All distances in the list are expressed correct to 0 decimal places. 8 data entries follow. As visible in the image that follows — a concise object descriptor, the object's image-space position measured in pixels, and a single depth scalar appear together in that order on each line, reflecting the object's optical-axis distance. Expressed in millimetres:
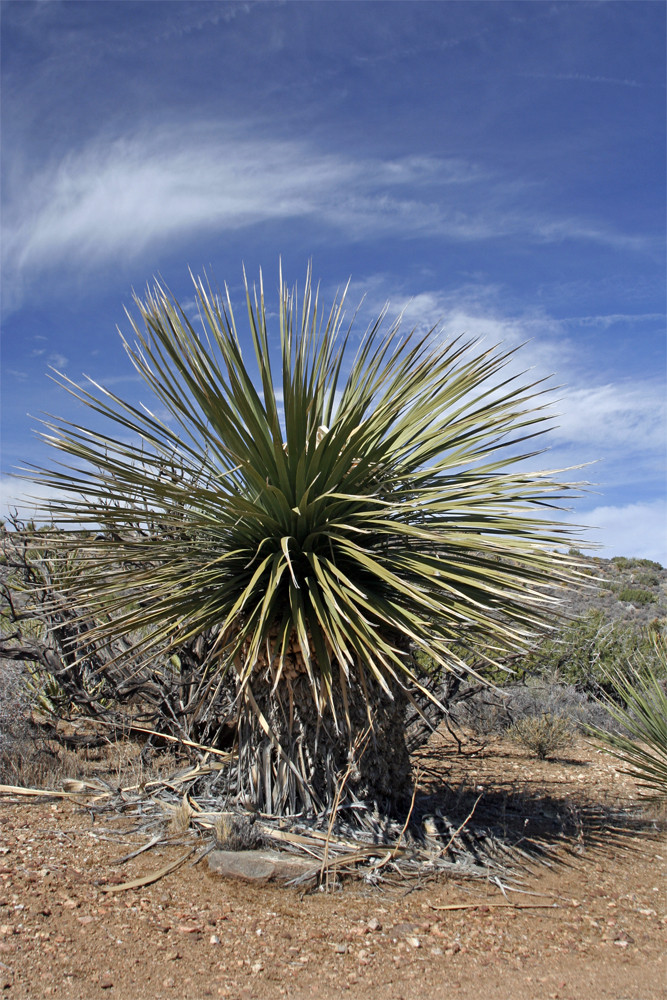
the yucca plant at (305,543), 4117
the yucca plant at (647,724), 5484
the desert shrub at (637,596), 18172
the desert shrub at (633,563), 26297
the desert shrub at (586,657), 10586
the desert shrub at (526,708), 8938
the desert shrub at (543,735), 7961
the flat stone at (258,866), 3891
